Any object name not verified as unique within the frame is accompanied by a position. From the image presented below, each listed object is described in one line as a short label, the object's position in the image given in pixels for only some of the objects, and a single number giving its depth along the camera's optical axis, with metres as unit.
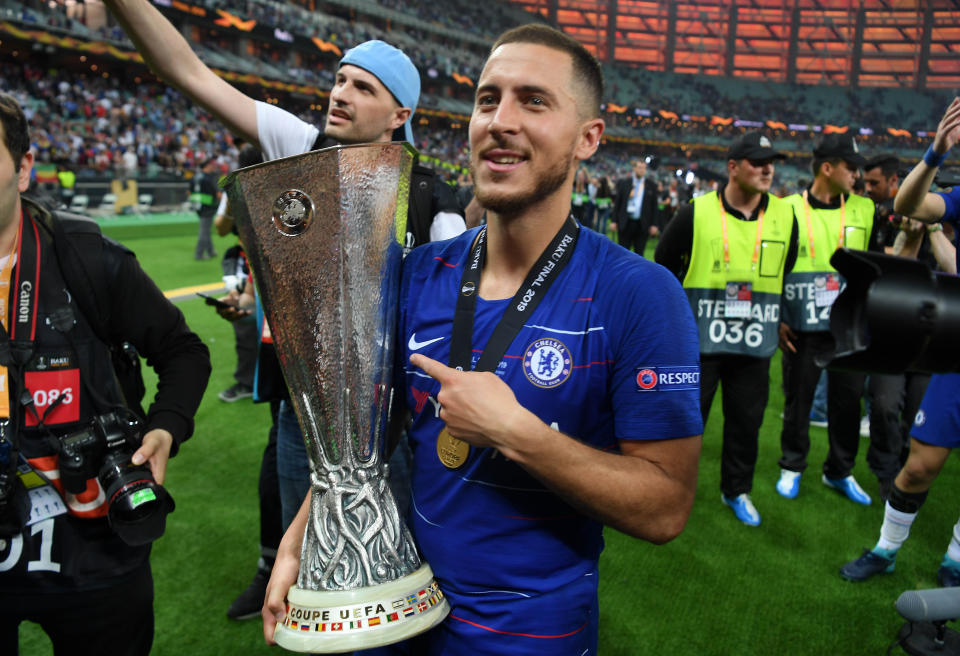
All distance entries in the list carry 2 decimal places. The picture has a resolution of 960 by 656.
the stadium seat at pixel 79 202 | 16.28
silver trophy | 1.09
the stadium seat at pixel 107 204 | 17.61
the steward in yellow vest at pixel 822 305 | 3.91
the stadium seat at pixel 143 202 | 18.72
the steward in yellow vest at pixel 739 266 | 3.62
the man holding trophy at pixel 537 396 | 1.09
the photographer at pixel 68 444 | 1.53
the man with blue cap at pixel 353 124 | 2.05
